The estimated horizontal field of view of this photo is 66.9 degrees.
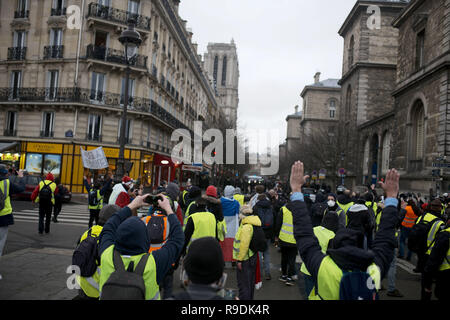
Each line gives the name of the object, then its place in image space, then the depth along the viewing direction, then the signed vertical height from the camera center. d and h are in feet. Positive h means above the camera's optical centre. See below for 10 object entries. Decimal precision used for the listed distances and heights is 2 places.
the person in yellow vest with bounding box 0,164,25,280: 18.88 -2.37
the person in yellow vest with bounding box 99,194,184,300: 8.82 -2.33
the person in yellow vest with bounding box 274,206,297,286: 22.71 -4.55
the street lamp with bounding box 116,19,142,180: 39.29 +14.43
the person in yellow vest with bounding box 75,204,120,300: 11.25 -3.99
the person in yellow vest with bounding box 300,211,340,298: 15.58 -2.79
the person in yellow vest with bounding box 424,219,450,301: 15.43 -3.52
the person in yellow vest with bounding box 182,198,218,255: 17.81 -2.81
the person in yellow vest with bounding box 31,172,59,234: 32.83 -3.51
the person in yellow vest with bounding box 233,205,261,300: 17.58 -4.37
